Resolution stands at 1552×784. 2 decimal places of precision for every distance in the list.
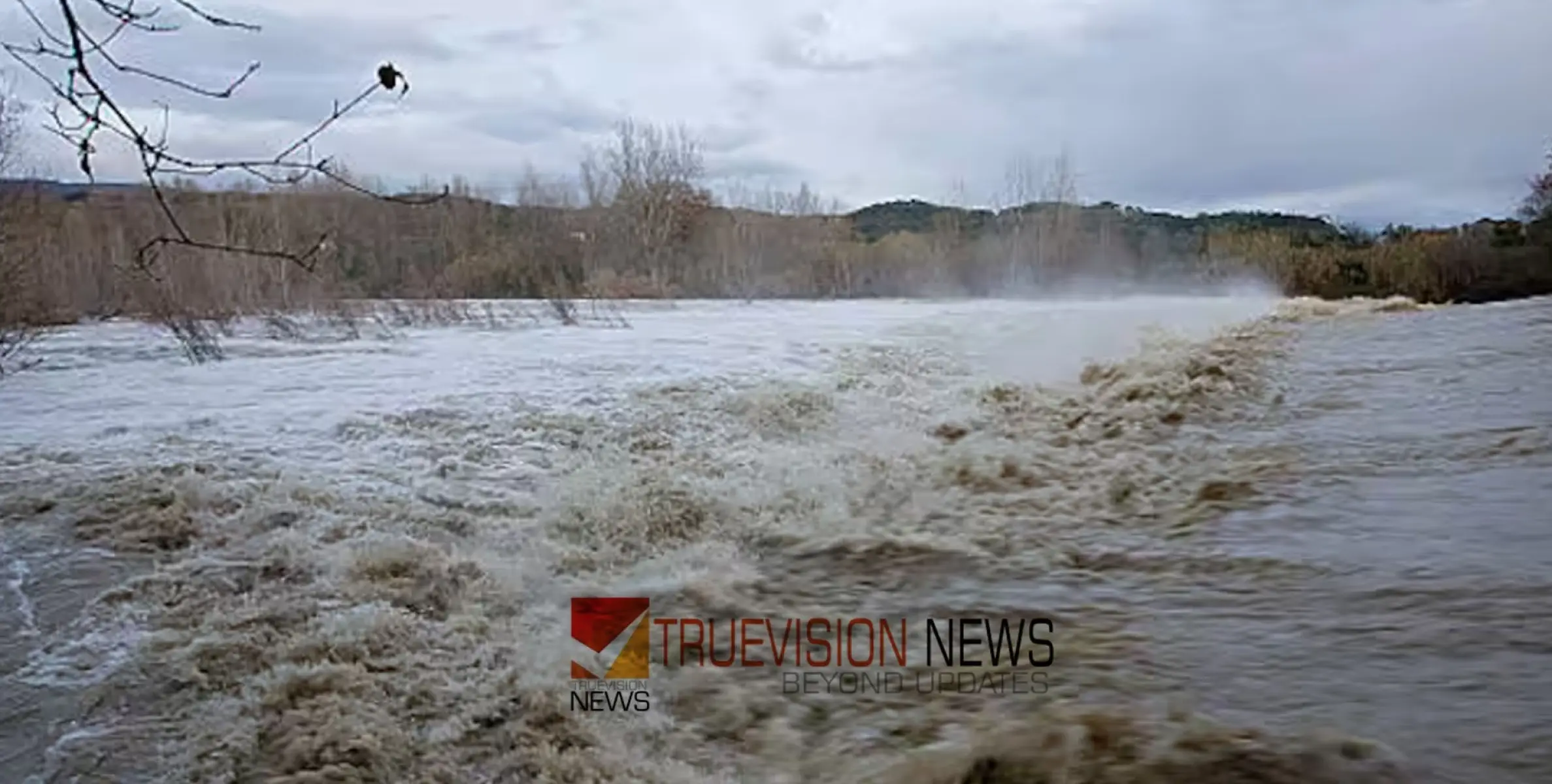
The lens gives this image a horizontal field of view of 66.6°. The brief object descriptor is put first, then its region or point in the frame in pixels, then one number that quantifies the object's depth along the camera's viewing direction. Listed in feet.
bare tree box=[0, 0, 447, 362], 6.03
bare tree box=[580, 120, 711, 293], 120.26
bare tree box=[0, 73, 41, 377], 36.40
